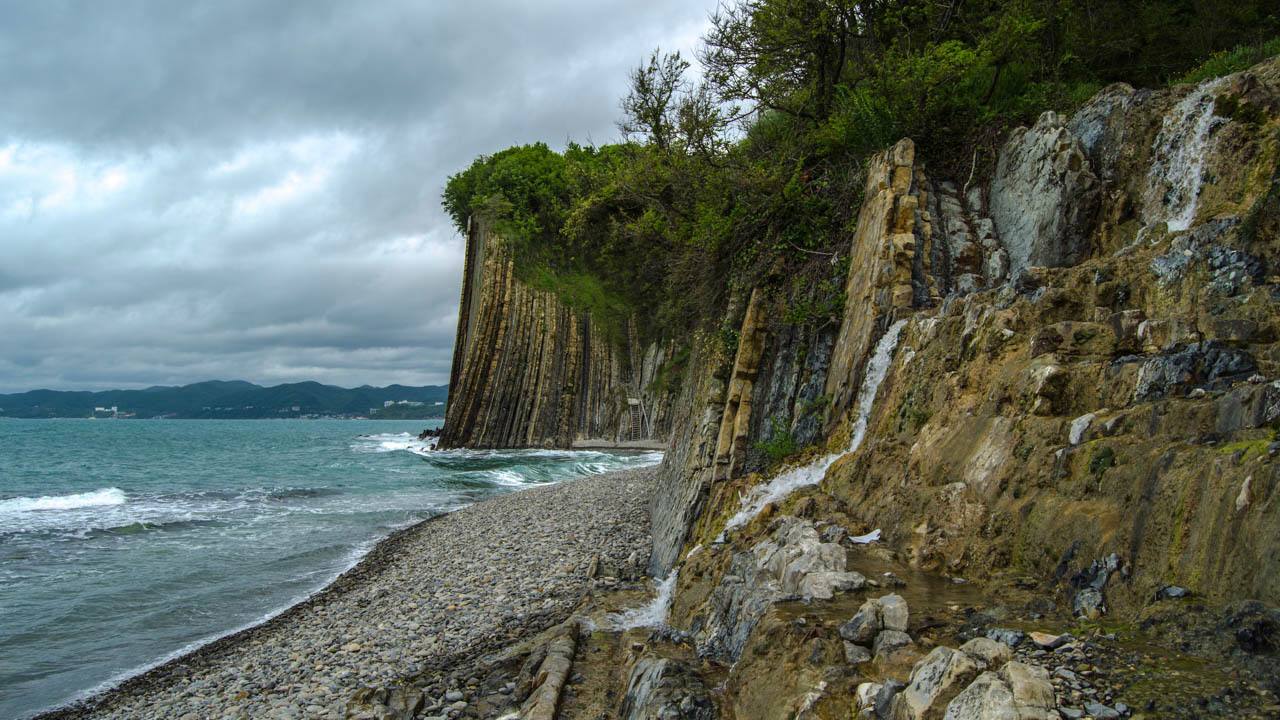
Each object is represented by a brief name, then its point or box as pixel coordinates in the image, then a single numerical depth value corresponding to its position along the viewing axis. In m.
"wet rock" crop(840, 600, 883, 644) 3.78
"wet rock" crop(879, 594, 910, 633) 3.74
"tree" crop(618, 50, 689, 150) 13.11
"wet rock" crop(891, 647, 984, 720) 2.88
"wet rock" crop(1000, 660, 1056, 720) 2.60
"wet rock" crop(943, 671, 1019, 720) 2.62
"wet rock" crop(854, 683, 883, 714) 3.22
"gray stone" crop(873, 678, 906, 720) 3.09
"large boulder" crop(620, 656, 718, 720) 4.21
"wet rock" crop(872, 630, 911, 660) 3.56
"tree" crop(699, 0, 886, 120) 12.16
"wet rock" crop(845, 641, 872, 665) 3.66
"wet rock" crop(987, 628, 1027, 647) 3.21
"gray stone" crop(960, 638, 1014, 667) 3.03
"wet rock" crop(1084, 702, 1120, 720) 2.54
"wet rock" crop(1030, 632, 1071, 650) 3.10
